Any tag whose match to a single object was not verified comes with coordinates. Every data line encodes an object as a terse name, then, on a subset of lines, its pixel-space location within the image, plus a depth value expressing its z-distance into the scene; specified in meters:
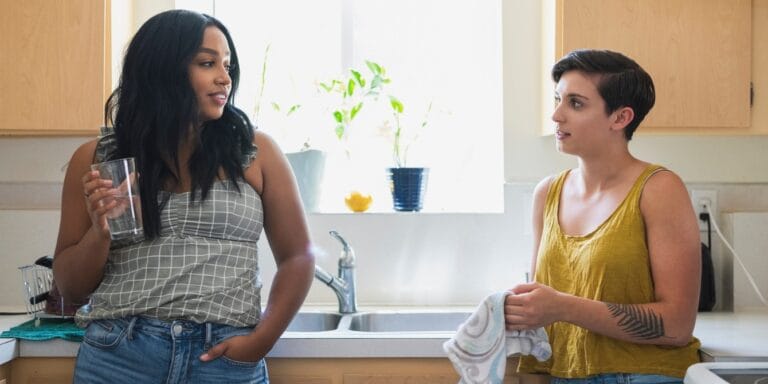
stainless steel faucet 2.40
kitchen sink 2.43
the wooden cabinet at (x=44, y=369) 1.99
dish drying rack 2.18
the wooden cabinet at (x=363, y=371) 1.98
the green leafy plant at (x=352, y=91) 2.74
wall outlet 2.56
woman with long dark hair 1.69
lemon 2.66
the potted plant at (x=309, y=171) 2.63
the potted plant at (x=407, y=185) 2.62
